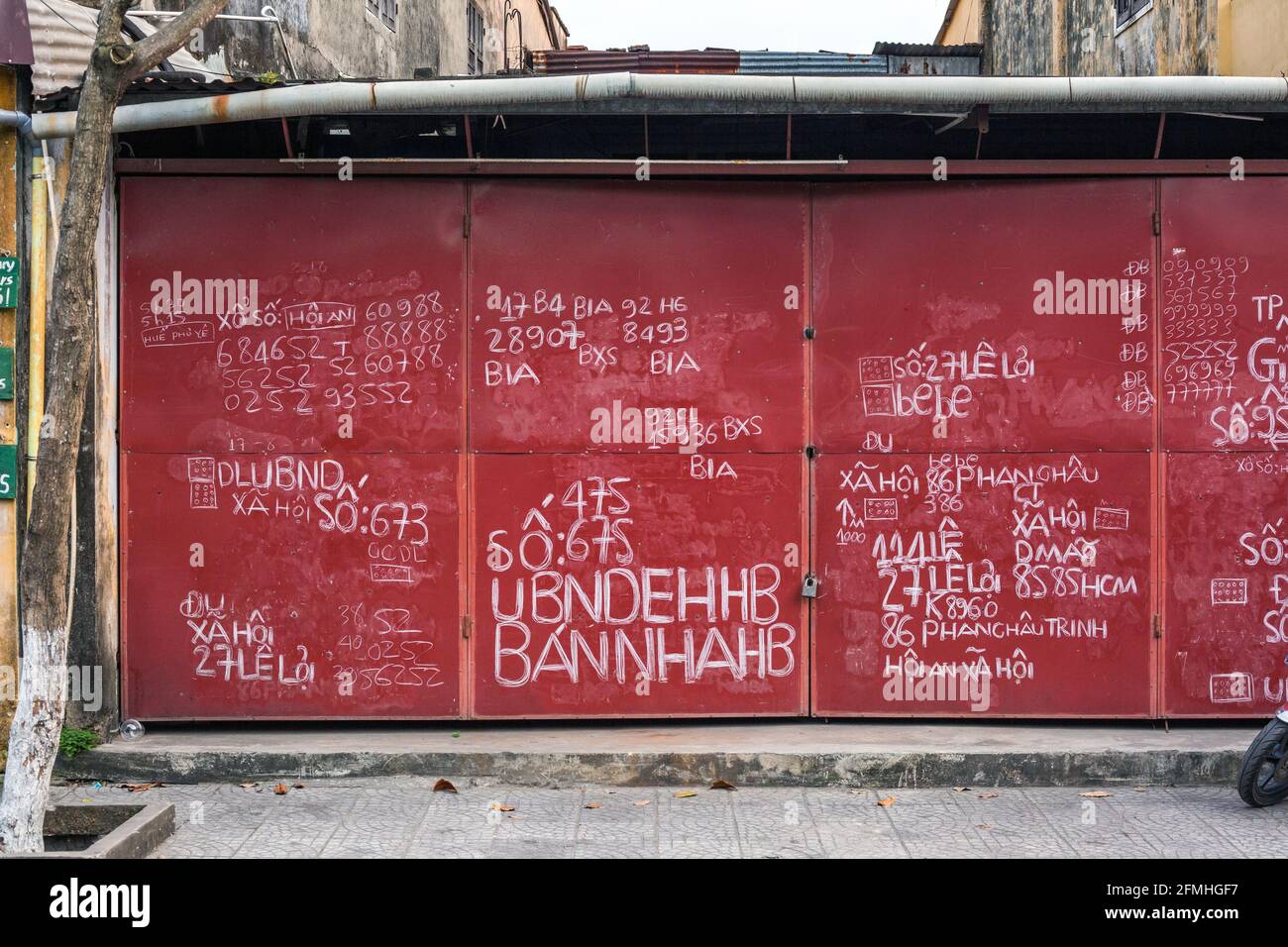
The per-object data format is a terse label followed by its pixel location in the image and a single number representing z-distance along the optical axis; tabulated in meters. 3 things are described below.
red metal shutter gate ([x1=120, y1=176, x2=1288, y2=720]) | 6.93
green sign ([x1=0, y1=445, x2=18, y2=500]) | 6.59
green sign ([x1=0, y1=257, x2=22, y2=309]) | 6.57
